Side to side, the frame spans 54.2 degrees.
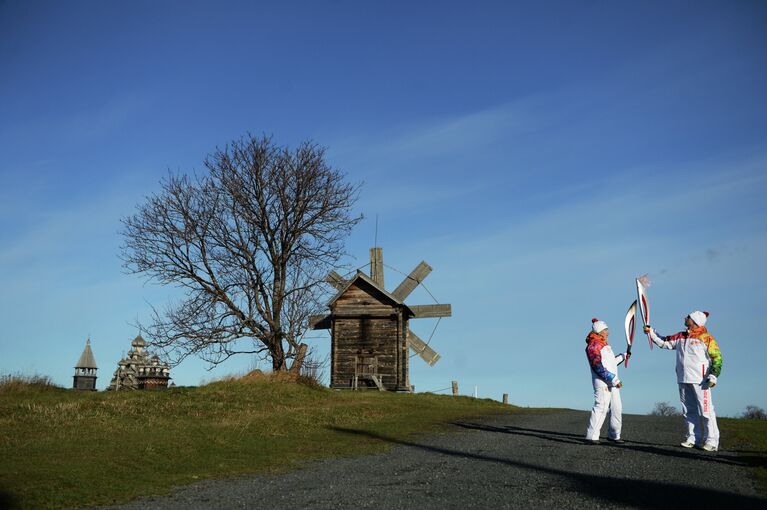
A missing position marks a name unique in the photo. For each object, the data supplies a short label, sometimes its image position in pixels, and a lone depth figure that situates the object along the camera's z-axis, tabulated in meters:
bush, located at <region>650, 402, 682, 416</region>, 36.42
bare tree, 30.86
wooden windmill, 35.84
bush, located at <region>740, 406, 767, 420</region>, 31.90
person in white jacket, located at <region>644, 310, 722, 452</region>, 14.26
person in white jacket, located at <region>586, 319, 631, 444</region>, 15.55
